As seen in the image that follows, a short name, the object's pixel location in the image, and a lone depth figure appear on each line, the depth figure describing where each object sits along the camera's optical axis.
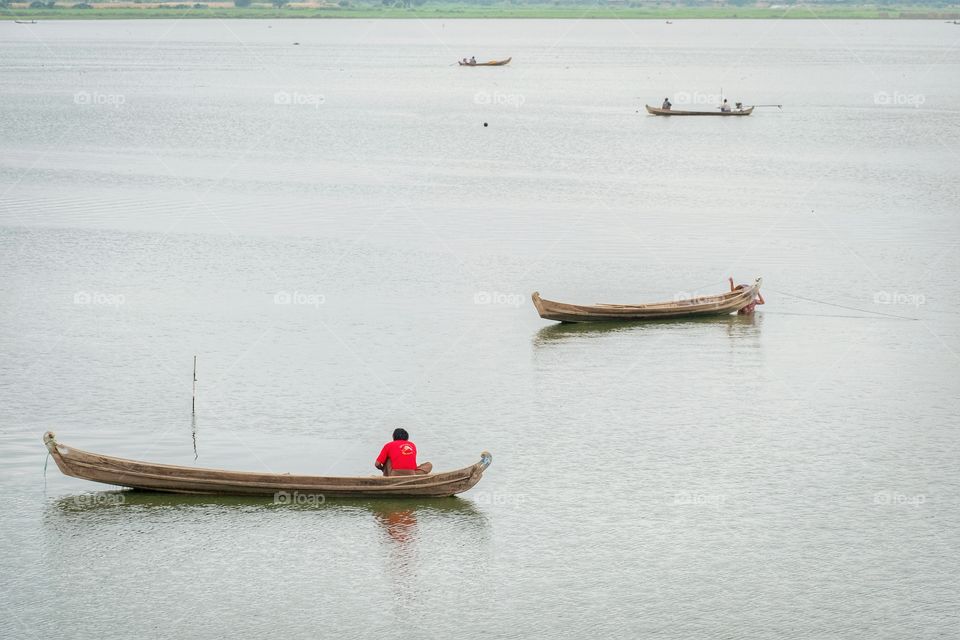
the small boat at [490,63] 161.75
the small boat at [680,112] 100.51
